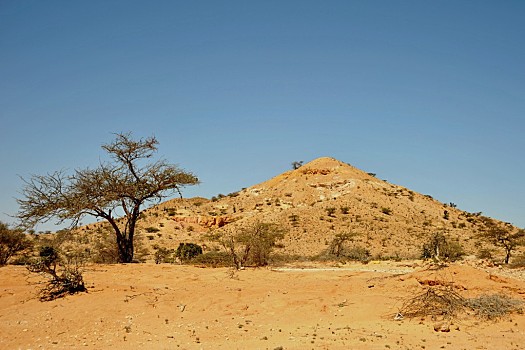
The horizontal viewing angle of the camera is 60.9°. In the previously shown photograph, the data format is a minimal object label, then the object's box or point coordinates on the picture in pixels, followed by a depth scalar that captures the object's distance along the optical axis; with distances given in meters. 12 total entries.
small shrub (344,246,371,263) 30.23
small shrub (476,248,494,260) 29.59
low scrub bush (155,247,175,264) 28.59
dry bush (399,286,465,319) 12.61
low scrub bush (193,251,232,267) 23.20
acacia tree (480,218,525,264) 28.39
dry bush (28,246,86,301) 15.07
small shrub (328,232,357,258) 33.22
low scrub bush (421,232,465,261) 27.52
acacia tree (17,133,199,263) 20.80
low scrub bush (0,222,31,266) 23.61
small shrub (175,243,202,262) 29.25
